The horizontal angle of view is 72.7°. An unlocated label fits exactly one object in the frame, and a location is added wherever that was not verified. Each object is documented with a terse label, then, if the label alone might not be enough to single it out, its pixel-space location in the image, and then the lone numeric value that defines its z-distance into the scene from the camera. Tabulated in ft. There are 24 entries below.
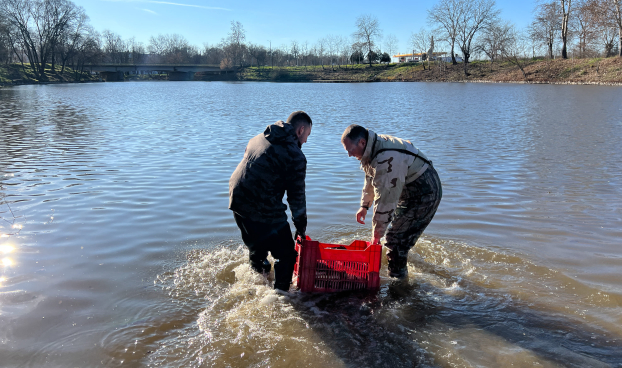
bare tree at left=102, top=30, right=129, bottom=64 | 415.85
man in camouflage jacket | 13.58
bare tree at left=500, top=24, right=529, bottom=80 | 209.72
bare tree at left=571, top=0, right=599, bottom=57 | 162.59
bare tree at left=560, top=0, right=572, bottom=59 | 180.55
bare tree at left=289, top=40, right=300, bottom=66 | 456.86
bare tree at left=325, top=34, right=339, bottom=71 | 406.17
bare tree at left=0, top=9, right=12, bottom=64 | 214.90
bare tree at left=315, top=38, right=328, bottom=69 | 424.46
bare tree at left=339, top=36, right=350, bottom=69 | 372.46
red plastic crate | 13.91
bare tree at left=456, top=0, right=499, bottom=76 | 237.66
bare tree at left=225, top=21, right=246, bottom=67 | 412.57
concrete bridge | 317.83
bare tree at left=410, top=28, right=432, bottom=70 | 289.84
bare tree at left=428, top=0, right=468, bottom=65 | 246.68
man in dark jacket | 13.30
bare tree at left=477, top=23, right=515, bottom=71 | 213.30
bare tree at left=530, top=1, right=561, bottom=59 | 191.83
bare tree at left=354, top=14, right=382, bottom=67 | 322.14
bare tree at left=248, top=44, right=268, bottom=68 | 414.21
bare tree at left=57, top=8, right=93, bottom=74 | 269.64
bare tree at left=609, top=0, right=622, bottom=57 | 150.92
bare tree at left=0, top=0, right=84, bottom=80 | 246.88
